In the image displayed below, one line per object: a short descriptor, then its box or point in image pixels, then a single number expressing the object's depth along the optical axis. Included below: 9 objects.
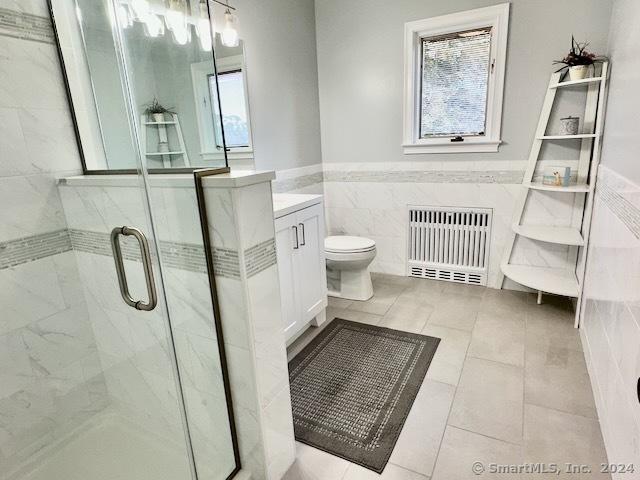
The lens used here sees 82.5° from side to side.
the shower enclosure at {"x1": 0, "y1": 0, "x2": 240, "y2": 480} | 1.30
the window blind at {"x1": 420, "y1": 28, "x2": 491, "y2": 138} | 2.68
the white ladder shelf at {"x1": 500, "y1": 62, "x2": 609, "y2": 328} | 2.24
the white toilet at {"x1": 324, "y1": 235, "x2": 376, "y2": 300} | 2.62
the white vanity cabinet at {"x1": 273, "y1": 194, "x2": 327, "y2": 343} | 1.98
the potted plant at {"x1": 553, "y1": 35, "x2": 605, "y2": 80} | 2.20
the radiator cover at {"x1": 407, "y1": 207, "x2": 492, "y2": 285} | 2.92
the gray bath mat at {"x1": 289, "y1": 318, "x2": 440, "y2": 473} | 1.55
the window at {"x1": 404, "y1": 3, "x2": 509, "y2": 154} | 2.58
